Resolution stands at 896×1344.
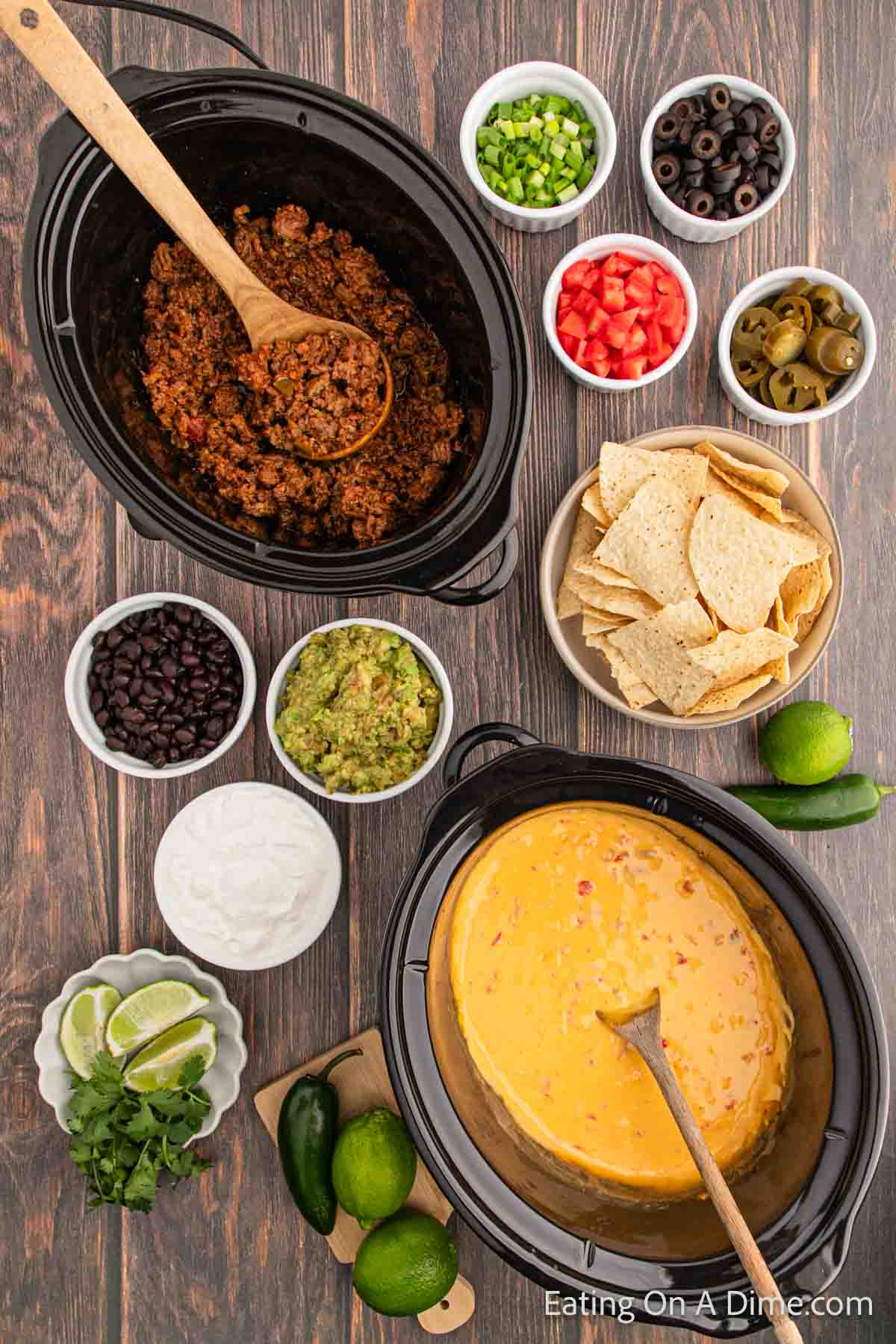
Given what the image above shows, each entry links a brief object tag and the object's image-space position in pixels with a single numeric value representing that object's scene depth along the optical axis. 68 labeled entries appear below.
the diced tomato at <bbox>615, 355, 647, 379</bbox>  0.73
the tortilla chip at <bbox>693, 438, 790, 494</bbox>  0.69
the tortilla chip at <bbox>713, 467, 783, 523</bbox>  0.69
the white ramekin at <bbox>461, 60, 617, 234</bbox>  0.72
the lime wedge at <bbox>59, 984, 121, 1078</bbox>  0.73
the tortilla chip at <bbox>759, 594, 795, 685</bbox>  0.69
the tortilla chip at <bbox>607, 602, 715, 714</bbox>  0.68
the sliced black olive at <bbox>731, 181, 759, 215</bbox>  0.74
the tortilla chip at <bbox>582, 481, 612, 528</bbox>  0.70
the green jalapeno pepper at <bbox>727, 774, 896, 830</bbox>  0.74
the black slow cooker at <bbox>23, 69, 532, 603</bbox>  0.60
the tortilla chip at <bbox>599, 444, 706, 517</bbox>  0.69
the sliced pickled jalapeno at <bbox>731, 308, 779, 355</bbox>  0.74
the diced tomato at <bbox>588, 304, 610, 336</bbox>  0.72
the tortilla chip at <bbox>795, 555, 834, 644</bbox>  0.70
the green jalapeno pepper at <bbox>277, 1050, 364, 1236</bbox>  0.72
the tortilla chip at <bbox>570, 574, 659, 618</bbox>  0.69
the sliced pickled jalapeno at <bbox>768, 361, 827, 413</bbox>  0.73
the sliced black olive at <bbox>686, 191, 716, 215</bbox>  0.73
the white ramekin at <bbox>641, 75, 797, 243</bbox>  0.73
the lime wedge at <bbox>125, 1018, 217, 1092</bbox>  0.73
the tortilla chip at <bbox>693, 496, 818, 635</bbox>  0.68
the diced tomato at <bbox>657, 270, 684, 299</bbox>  0.73
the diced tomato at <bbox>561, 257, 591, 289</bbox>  0.73
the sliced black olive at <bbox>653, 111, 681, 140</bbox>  0.73
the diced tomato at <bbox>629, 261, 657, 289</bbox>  0.72
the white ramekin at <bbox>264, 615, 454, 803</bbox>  0.71
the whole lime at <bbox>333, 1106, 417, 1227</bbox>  0.70
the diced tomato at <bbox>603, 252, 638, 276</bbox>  0.73
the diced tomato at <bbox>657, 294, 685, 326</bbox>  0.72
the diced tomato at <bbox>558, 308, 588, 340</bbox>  0.73
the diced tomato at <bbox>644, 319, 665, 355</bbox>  0.72
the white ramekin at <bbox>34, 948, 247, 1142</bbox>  0.74
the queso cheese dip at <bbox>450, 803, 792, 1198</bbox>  0.66
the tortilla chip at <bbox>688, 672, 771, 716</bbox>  0.69
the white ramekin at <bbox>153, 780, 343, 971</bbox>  0.73
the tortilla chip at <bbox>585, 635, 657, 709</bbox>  0.70
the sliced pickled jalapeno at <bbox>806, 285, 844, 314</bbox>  0.73
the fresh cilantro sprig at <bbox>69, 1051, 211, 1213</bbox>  0.72
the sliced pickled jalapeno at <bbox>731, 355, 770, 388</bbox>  0.74
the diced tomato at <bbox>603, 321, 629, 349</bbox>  0.72
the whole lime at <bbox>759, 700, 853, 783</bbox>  0.73
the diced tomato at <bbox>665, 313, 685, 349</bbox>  0.73
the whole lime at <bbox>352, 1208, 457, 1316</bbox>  0.70
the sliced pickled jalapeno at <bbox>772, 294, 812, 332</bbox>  0.73
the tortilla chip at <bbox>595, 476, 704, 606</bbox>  0.69
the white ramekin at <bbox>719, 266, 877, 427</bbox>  0.73
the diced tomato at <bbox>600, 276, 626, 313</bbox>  0.72
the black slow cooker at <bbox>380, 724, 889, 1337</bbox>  0.59
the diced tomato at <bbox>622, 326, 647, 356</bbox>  0.72
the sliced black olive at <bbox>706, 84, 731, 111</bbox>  0.73
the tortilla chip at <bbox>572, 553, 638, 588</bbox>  0.69
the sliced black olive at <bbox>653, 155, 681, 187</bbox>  0.73
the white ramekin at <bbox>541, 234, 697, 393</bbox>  0.73
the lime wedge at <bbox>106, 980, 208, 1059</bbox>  0.73
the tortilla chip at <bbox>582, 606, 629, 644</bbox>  0.71
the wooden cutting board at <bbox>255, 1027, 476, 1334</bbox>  0.75
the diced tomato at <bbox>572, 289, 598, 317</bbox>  0.73
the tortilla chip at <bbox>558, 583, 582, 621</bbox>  0.72
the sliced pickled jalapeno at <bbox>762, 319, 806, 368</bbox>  0.73
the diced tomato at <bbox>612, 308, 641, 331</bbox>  0.72
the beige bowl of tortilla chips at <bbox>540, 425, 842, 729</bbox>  0.68
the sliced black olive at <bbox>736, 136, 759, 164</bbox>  0.73
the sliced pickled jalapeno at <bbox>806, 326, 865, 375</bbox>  0.72
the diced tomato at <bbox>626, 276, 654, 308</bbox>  0.72
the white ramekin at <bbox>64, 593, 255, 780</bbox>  0.72
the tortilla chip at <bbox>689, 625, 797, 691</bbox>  0.67
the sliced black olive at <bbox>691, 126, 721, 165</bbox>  0.73
